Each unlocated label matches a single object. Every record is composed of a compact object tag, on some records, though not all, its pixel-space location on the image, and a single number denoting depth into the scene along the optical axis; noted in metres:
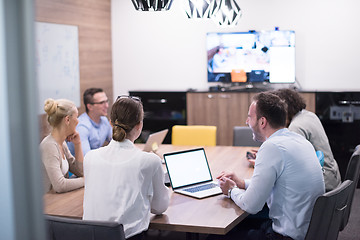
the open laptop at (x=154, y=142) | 4.09
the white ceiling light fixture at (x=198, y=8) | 3.51
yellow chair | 5.09
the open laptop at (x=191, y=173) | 3.13
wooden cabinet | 6.65
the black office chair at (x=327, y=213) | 2.49
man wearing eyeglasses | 4.48
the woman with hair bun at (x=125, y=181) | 2.43
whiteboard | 5.76
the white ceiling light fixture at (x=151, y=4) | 3.26
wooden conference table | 2.48
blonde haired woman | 3.11
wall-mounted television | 6.57
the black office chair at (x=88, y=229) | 2.18
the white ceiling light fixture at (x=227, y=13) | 3.86
